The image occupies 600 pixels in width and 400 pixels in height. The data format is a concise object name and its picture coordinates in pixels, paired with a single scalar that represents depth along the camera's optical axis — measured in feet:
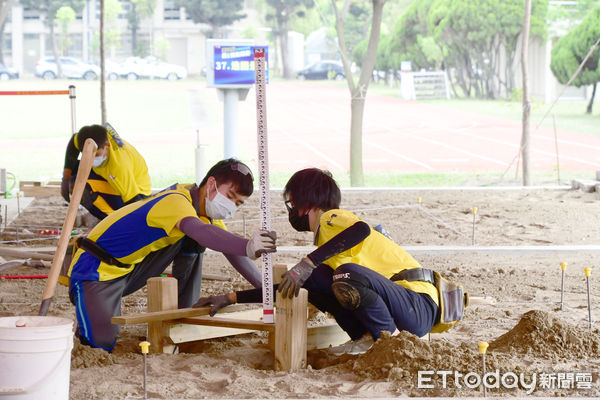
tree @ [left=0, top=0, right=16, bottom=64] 52.80
